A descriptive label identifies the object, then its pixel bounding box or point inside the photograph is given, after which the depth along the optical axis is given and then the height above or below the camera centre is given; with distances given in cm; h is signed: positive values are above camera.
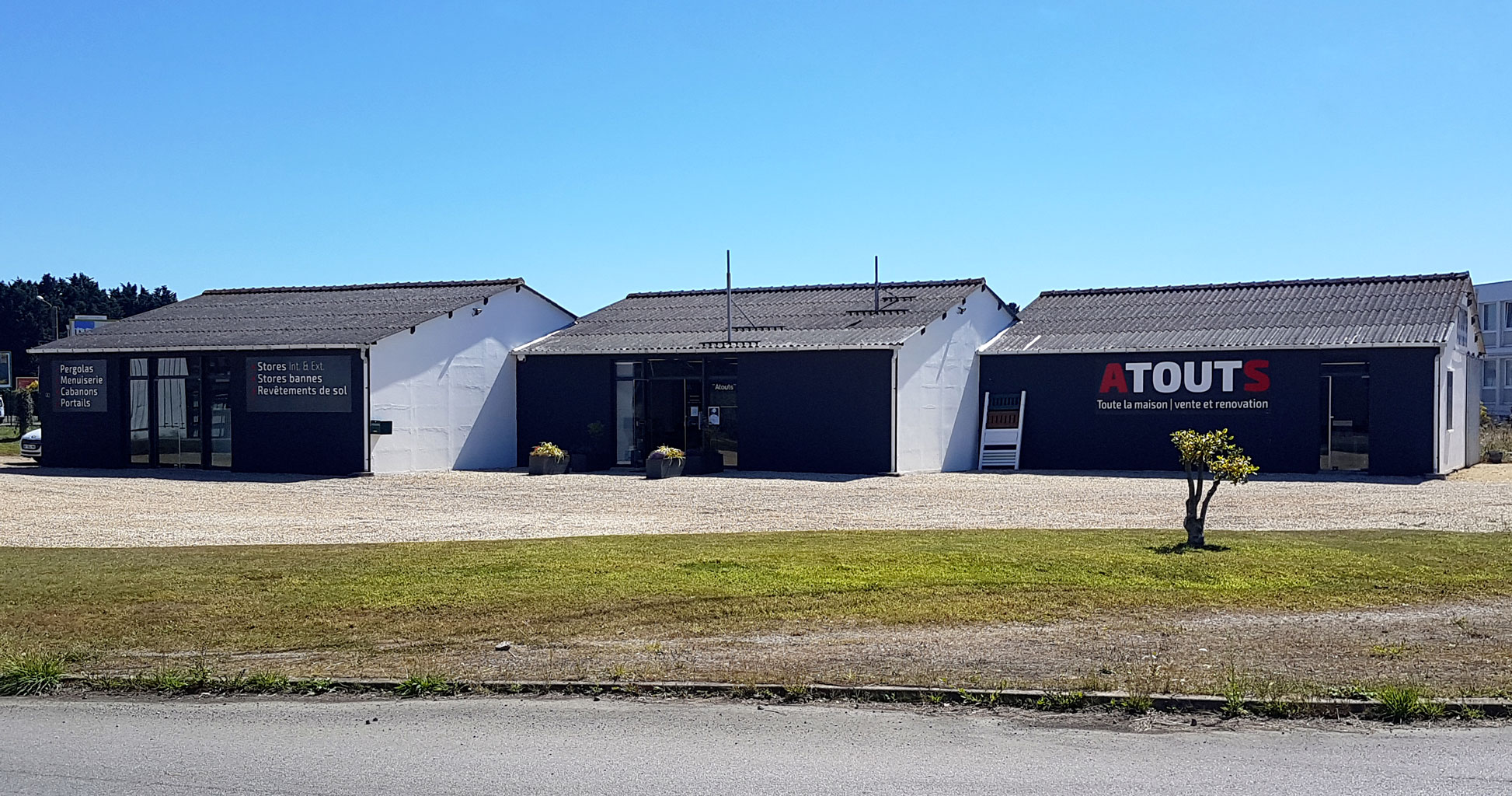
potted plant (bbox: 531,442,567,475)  2736 -128
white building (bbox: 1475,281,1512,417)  5600 +214
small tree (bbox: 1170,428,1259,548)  1328 -68
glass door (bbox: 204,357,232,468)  2792 -19
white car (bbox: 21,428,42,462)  3453 -115
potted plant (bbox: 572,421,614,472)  2867 -115
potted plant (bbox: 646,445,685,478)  2614 -129
